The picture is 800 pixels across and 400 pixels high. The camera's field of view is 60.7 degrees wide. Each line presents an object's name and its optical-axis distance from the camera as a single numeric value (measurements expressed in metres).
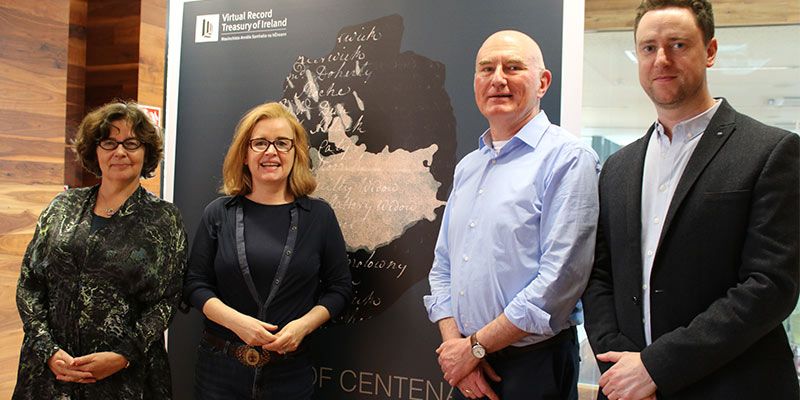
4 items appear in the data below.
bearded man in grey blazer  1.61
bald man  2.03
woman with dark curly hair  2.50
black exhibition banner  2.85
